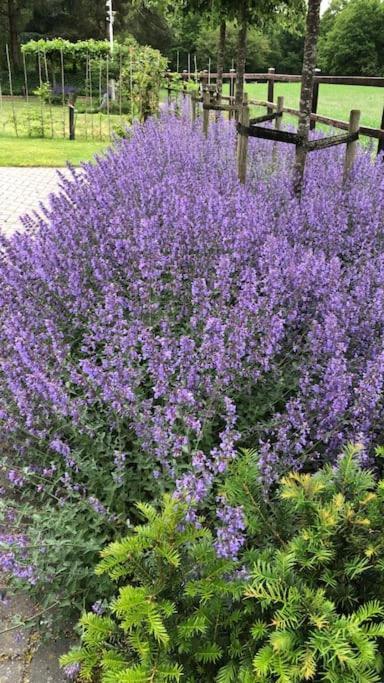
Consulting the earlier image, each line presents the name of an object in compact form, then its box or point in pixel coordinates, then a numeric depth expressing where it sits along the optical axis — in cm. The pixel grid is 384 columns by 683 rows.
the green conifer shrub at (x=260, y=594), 136
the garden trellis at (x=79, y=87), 1514
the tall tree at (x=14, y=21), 3622
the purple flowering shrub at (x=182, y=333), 228
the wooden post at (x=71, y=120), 1572
